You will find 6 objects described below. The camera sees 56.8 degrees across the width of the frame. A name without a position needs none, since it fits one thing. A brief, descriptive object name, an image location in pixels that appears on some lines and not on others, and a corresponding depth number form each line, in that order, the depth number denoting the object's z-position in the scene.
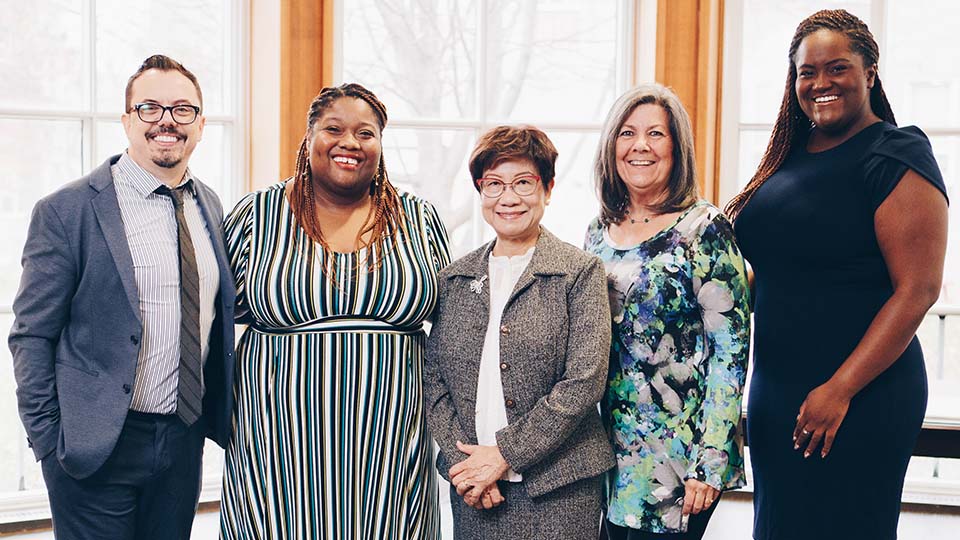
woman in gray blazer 1.83
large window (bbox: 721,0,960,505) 3.74
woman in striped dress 1.97
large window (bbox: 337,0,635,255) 3.65
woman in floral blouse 1.84
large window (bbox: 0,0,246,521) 3.29
